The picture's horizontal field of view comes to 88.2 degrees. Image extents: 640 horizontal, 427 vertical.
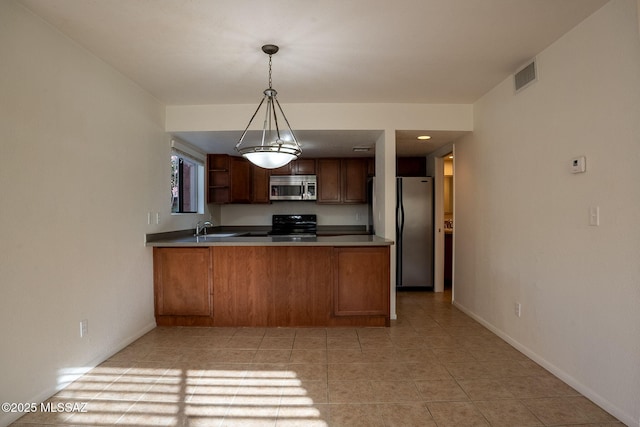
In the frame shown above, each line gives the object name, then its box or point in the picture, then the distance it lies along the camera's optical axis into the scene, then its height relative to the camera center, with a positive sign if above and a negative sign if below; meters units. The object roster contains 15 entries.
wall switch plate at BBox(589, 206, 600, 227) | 1.99 -0.05
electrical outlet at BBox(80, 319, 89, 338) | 2.41 -0.85
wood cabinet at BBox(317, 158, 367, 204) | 5.55 +0.53
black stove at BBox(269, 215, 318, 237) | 5.77 -0.25
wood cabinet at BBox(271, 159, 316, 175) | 5.56 +0.72
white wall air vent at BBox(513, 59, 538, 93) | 2.59 +1.09
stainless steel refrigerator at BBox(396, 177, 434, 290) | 4.95 -0.32
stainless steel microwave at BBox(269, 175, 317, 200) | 5.51 +0.40
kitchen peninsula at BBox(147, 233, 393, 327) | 3.40 -0.73
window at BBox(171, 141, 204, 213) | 4.45 +0.42
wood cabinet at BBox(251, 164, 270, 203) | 5.55 +0.40
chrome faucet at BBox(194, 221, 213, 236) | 4.61 -0.22
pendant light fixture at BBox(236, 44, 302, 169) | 2.38 +0.43
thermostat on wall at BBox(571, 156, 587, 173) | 2.08 +0.28
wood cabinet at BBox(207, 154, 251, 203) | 5.24 +0.52
